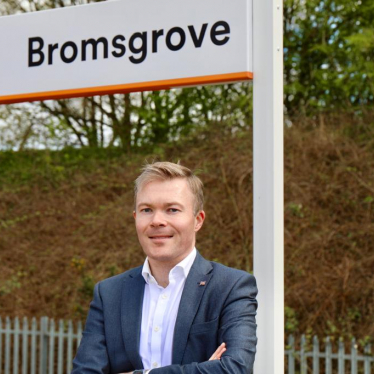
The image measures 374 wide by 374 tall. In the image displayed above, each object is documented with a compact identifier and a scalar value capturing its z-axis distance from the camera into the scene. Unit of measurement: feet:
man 8.32
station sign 9.70
